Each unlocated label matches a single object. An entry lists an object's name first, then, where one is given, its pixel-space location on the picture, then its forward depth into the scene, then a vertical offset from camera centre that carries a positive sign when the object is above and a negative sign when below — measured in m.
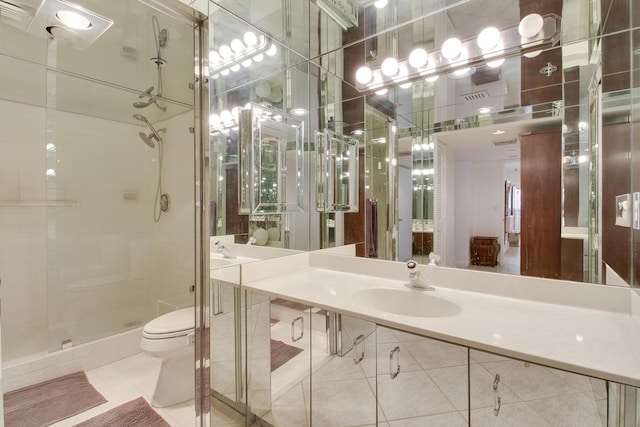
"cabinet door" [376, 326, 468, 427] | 0.95 -0.60
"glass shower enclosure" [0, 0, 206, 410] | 1.61 +0.21
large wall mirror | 1.21 +0.45
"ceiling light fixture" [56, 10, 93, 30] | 1.38 +0.97
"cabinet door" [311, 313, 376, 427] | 1.13 -0.69
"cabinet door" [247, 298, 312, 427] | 1.38 -0.78
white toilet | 1.66 -0.84
